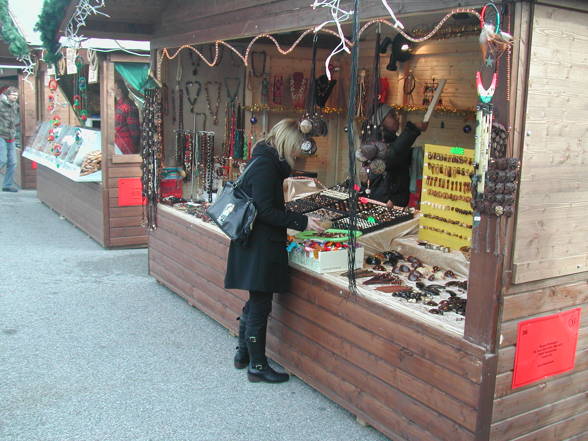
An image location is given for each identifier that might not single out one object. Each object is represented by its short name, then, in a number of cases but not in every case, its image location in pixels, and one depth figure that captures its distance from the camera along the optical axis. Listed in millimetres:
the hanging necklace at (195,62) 7473
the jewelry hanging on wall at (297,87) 7750
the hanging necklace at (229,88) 7738
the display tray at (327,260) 3947
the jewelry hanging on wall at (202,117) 7609
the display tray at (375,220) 4504
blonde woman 3840
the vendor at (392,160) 5285
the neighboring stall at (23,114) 11820
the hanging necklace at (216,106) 7660
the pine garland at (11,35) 7383
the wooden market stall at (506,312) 2682
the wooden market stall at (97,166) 7637
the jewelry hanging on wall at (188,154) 7324
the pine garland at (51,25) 6109
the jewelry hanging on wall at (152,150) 6195
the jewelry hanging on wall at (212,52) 7518
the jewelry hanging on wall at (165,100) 6931
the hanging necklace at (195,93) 7441
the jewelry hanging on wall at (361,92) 7098
